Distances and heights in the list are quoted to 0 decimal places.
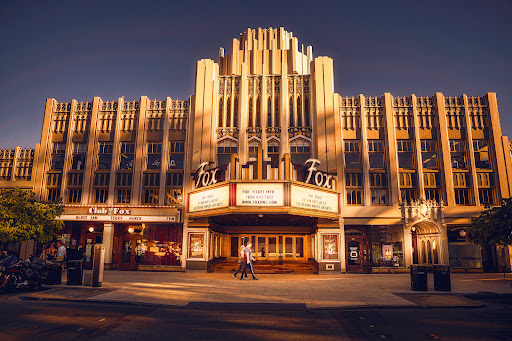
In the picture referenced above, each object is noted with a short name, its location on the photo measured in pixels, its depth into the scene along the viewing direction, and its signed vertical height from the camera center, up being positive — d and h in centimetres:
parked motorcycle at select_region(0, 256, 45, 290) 1553 -147
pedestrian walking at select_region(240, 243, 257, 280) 2147 -72
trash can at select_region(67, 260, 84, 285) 1770 -158
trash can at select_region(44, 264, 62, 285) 1762 -168
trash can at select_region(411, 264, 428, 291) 1673 -163
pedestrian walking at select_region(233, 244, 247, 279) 2204 -83
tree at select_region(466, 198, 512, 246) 2088 +106
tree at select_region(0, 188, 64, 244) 2183 +153
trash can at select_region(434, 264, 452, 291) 1672 -159
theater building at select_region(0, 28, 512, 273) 2886 +662
